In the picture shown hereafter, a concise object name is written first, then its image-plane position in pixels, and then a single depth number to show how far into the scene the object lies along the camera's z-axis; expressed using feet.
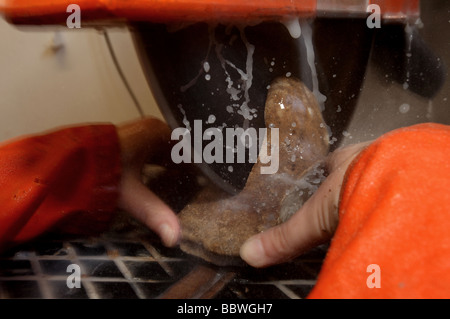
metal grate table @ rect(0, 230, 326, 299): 1.50
